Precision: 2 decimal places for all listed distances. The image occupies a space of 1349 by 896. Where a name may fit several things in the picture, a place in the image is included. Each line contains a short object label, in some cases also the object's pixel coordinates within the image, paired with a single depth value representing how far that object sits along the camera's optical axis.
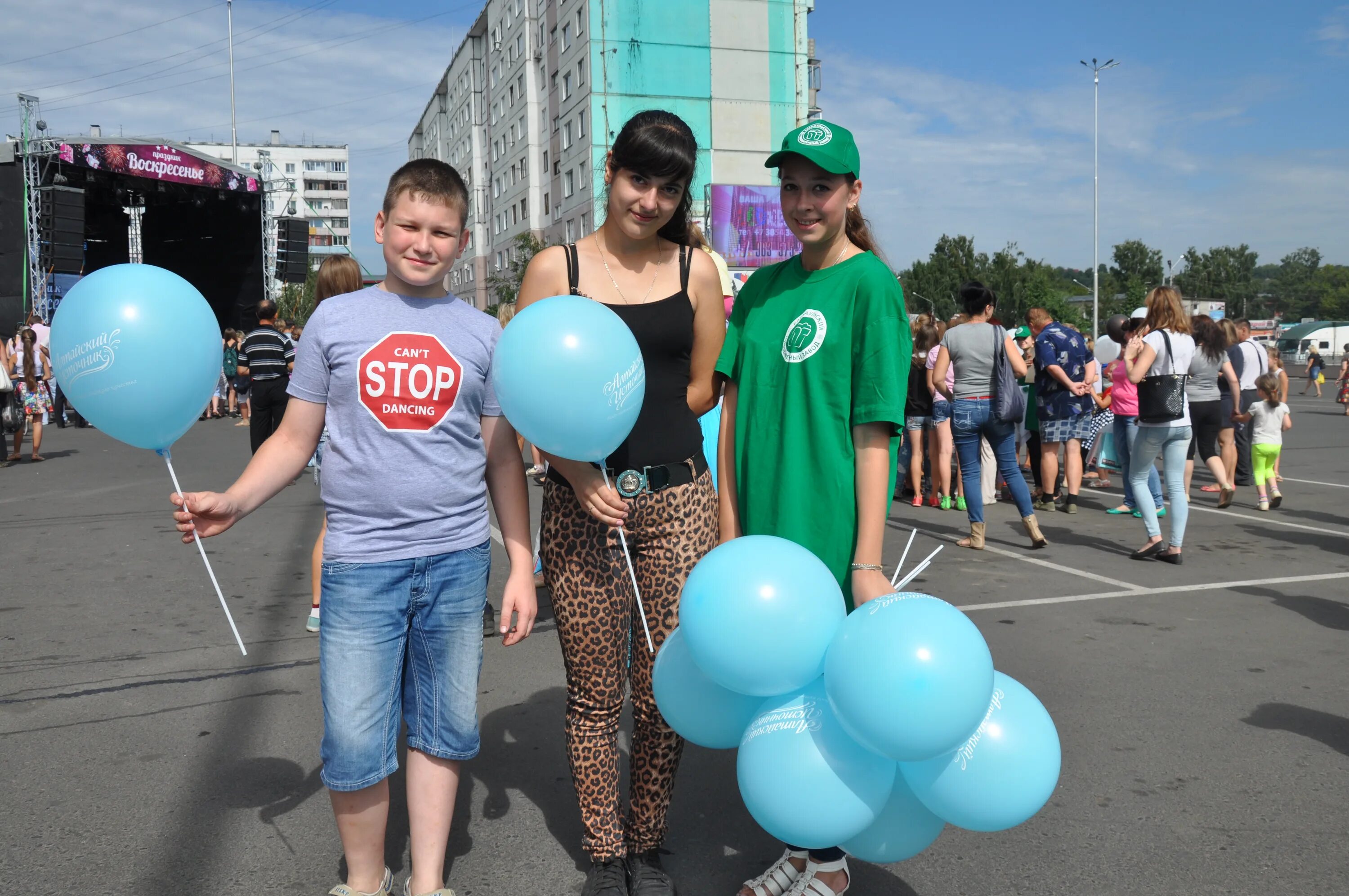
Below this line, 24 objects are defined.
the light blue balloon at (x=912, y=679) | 1.80
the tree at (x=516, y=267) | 41.72
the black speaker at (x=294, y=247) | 22.97
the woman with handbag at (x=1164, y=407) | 6.66
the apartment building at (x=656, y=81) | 41.62
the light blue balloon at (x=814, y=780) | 1.96
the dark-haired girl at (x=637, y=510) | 2.51
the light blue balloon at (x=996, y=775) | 1.93
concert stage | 17.41
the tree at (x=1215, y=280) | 75.50
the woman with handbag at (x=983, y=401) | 7.29
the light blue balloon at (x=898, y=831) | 2.06
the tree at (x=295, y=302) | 45.38
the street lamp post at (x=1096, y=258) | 44.47
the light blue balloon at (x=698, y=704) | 2.21
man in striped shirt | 7.60
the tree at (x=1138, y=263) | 70.38
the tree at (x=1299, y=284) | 115.94
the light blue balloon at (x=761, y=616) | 1.97
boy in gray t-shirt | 2.31
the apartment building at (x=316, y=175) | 110.44
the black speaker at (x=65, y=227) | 16.14
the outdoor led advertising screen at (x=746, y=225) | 37.56
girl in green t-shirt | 2.25
